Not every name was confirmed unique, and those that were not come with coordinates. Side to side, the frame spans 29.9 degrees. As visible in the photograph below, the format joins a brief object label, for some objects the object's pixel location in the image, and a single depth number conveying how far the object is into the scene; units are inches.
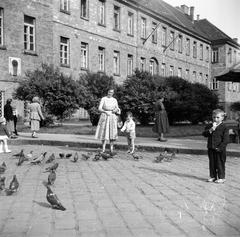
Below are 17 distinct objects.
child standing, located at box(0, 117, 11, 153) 519.6
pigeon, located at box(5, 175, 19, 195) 256.5
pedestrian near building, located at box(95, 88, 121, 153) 477.4
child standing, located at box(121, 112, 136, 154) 512.4
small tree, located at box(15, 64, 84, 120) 908.6
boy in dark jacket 308.8
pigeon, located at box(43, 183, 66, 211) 219.9
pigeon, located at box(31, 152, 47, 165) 398.0
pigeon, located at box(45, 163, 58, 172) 331.3
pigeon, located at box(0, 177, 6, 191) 265.4
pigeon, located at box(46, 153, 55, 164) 408.8
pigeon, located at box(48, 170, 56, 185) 278.4
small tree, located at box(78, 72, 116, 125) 995.3
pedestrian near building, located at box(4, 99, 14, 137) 753.6
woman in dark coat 655.8
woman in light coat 691.4
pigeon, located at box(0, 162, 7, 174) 322.0
